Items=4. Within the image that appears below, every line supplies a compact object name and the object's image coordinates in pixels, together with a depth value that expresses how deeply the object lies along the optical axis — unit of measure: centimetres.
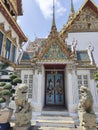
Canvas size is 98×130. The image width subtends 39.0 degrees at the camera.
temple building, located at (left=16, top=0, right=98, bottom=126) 695
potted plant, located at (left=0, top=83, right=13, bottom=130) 482
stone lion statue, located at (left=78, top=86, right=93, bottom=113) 471
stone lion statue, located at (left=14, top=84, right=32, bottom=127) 462
